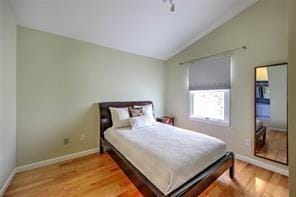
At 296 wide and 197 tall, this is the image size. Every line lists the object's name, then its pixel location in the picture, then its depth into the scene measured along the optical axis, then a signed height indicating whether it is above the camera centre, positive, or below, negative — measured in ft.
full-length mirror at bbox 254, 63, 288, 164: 7.70 -0.80
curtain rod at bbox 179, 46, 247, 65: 9.31 +3.16
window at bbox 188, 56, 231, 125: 10.25 +0.64
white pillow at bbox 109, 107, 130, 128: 9.99 -1.31
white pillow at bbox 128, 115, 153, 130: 9.68 -1.61
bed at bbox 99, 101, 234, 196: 4.99 -2.48
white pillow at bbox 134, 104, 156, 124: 10.89 -0.99
